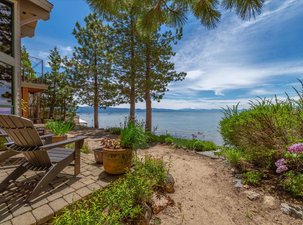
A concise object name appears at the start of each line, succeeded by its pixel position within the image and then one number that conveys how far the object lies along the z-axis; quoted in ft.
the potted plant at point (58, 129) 11.54
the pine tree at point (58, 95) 35.85
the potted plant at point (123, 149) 7.57
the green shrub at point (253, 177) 8.35
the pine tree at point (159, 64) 23.49
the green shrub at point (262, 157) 8.89
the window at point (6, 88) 13.25
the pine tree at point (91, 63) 30.08
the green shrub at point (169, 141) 17.65
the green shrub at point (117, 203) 4.51
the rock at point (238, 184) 8.29
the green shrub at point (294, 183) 7.05
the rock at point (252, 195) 7.40
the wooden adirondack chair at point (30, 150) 5.52
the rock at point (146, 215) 5.34
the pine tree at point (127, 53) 24.07
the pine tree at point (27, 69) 25.58
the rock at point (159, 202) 6.23
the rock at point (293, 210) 6.32
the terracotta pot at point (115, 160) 7.55
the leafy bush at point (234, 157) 9.99
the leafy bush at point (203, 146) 14.93
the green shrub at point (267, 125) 8.23
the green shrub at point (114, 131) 23.32
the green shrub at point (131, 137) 8.17
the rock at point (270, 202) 6.88
